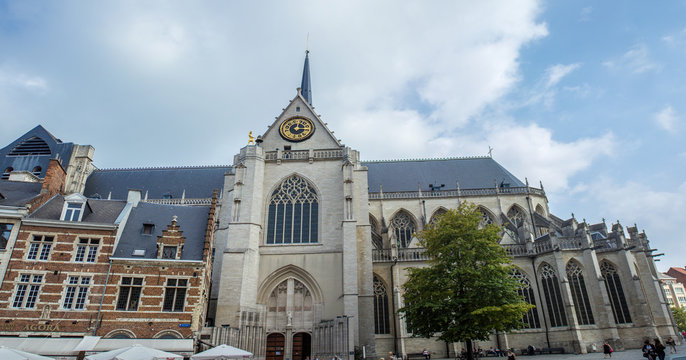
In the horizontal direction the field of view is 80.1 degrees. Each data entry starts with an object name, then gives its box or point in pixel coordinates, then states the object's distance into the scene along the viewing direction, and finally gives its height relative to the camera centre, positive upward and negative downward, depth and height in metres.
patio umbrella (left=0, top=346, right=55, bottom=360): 9.14 -0.12
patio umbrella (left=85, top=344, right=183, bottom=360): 10.69 -0.16
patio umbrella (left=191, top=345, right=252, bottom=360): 12.03 -0.17
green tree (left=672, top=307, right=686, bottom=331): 43.31 +2.42
